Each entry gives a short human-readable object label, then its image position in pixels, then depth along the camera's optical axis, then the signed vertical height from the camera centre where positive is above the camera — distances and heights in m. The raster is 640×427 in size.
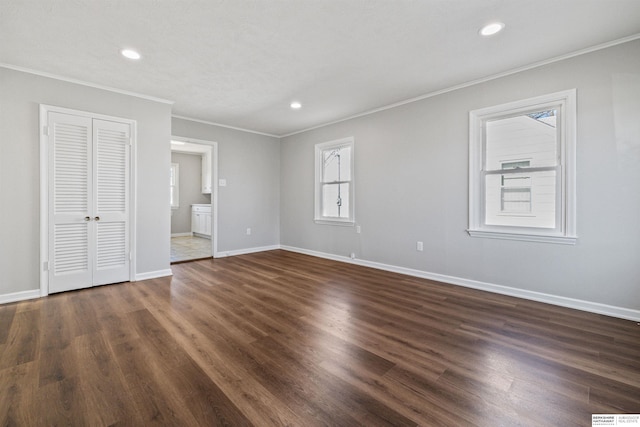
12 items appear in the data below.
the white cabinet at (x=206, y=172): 8.47 +1.23
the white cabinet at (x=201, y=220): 8.04 -0.26
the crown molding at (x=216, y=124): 4.97 +1.71
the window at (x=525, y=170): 2.89 +0.49
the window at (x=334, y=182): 5.12 +0.58
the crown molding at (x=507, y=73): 2.61 +1.63
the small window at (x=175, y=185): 8.49 +0.82
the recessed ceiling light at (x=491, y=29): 2.36 +1.61
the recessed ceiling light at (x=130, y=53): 2.76 +1.60
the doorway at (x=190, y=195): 8.17 +0.54
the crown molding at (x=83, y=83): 3.06 +1.60
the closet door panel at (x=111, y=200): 3.57 +0.15
